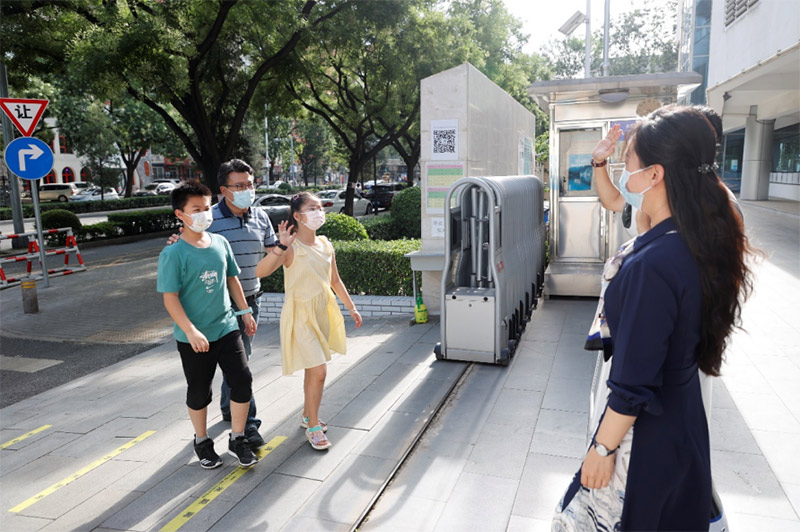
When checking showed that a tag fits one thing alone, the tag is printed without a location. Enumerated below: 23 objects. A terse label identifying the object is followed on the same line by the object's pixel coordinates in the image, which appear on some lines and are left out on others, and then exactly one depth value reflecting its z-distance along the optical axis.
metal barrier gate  5.82
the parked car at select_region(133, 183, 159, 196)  43.71
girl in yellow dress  4.13
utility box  7.21
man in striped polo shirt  4.37
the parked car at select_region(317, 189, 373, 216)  29.22
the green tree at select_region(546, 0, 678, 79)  49.69
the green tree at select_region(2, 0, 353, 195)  10.68
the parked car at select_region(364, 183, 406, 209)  29.78
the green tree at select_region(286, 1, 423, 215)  15.17
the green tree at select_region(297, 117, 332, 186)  56.47
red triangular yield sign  9.53
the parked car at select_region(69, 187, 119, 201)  40.84
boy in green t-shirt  3.68
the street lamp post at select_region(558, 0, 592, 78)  15.21
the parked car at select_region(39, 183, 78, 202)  39.75
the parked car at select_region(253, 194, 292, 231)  19.34
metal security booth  8.02
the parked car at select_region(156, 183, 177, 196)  44.40
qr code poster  7.27
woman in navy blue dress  1.77
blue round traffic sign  9.31
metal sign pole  10.34
